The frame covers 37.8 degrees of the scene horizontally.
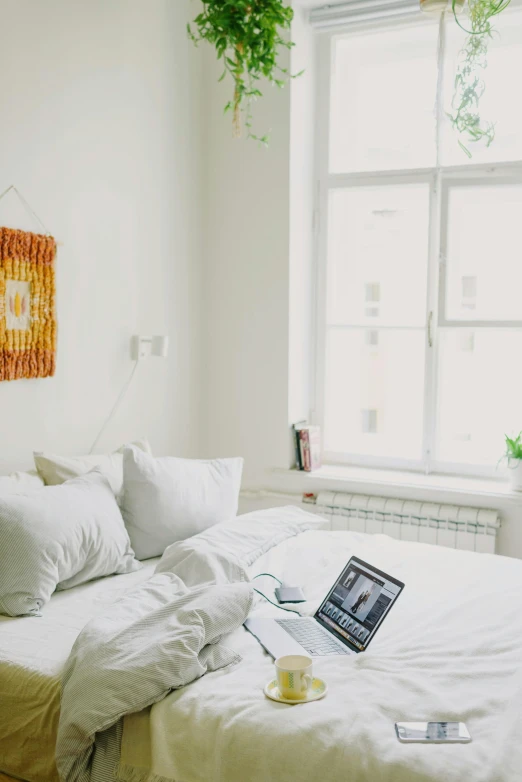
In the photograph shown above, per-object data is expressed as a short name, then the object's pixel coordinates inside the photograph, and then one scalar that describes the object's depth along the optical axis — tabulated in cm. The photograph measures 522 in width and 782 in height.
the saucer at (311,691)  165
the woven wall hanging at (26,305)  259
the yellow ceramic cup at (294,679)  164
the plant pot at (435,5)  227
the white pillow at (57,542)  211
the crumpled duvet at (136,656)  163
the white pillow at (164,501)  265
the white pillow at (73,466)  261
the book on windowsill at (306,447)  367
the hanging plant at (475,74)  247
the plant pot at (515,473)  327
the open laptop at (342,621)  194
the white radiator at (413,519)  326
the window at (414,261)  348
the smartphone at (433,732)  151
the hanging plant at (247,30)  267
